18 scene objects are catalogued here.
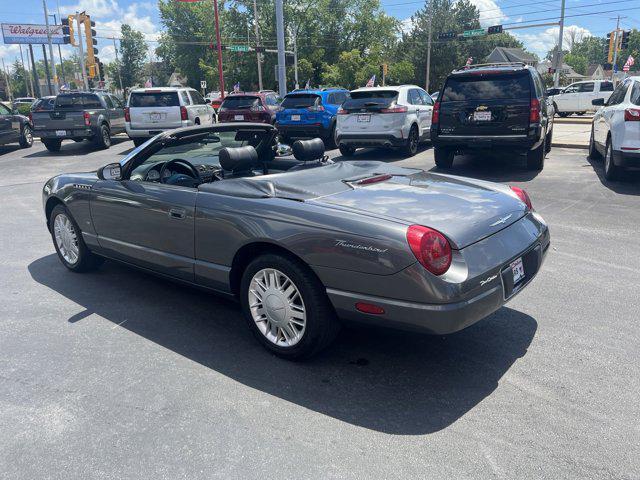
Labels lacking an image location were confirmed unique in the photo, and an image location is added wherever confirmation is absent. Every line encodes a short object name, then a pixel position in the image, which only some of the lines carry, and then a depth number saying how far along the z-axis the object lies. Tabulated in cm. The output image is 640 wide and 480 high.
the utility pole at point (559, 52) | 2829
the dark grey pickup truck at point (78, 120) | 1645
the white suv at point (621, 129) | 820
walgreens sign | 5888
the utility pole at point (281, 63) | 2125
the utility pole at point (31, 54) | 6001
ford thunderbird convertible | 296
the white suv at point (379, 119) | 1247
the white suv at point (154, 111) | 1570
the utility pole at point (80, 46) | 3284
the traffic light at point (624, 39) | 3256
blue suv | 1524
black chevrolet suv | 945
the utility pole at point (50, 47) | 4022
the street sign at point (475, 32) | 3588
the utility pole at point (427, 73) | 5726
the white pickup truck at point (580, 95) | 2933
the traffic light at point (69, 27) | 3181
